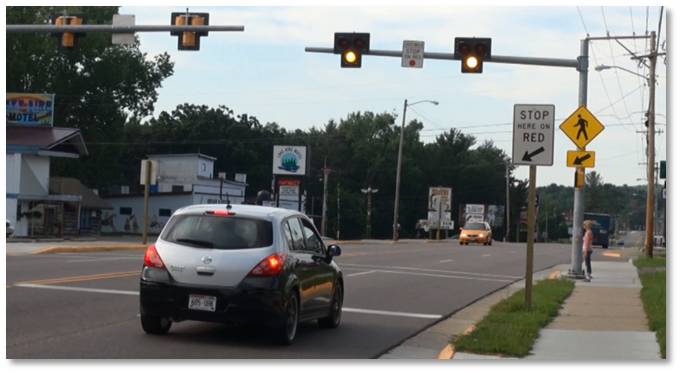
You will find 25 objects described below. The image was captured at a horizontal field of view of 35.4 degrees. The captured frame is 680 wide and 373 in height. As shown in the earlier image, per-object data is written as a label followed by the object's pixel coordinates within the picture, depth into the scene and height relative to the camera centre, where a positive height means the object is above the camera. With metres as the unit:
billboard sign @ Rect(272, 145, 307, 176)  71.12 +4.79
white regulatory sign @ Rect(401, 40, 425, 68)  24.91 +4.29
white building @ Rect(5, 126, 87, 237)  49.97 +1.89
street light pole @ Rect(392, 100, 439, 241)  68.94 +3.87
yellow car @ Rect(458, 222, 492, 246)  62.94 +0.23
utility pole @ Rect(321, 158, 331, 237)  71.94 +2.79
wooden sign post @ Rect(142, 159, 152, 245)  40.47 +1.75
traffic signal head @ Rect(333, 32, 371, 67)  24.89 +4.38
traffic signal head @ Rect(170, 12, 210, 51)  24.70 +4.53
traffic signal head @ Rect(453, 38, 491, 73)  24.59 +4.32
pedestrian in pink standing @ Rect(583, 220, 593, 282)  27.44 -0.02
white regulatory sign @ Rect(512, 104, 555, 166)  15.89 +1.60
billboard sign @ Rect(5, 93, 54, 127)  54.19 +5.69
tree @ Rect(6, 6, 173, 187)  62.91 +9.08
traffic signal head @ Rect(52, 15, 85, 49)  26.12 +4.62
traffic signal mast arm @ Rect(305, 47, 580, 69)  24.77 +4.26
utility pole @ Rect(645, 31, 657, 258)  41.06 +3.74
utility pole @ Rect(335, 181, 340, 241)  91.02 +0.92
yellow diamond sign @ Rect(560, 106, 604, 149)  22.62 +2.48
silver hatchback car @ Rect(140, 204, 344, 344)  11.58 -0.46
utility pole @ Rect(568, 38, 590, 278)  26.17 +1.10
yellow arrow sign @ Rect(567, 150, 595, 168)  23.05 +1.84
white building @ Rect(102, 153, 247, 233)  72.12 +2.30
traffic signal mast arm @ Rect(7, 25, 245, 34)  24.45 +4.59
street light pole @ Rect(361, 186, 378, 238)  83.26 +2.40
